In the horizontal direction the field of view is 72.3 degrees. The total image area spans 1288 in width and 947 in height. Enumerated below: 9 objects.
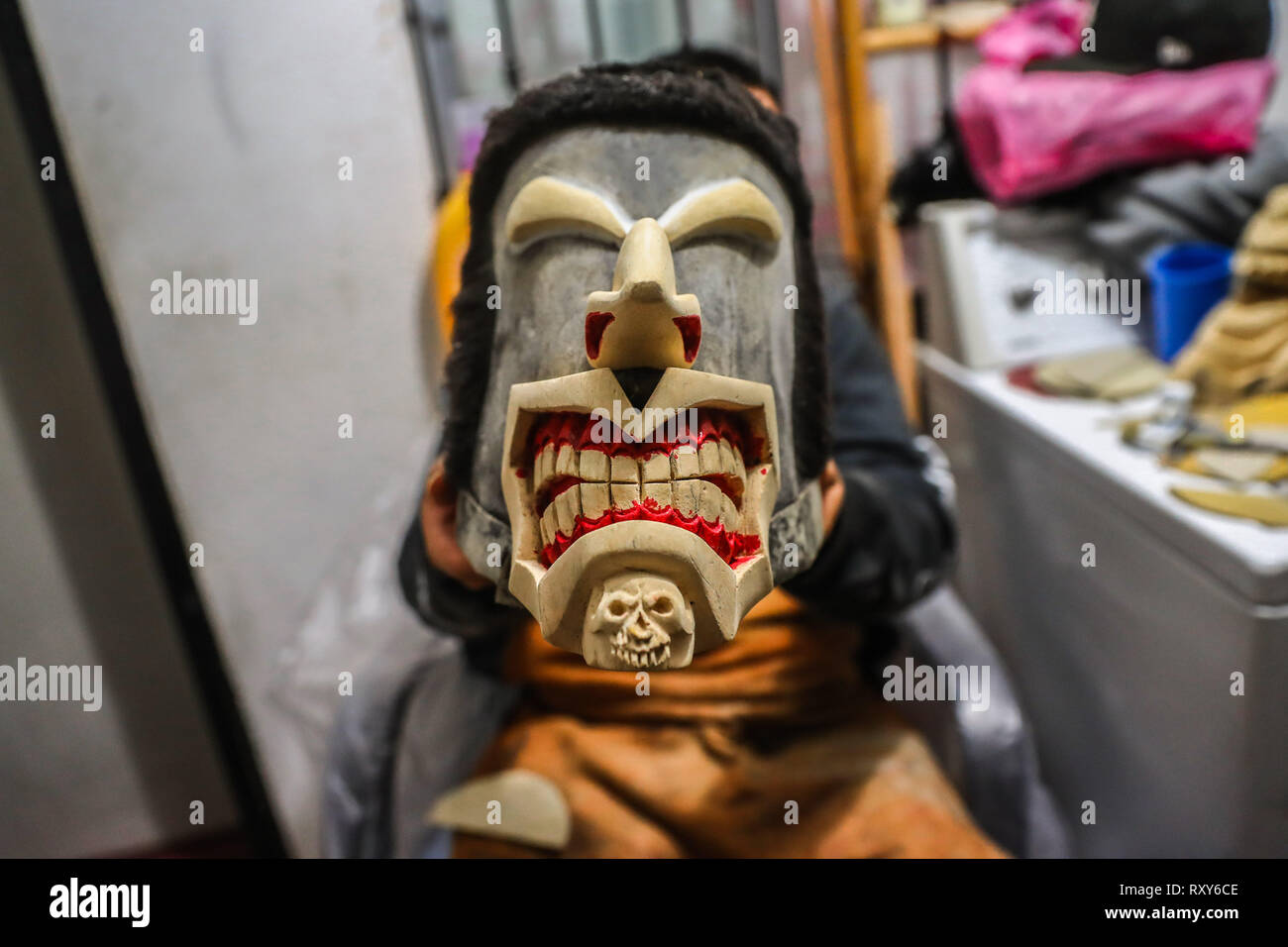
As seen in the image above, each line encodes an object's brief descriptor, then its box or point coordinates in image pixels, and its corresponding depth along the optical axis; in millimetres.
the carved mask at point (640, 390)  408
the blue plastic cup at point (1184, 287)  974
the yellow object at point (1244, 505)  679
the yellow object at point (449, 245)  843
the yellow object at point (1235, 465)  712
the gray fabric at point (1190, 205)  1043
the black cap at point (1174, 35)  1018
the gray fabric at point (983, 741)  846
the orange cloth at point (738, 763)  735
